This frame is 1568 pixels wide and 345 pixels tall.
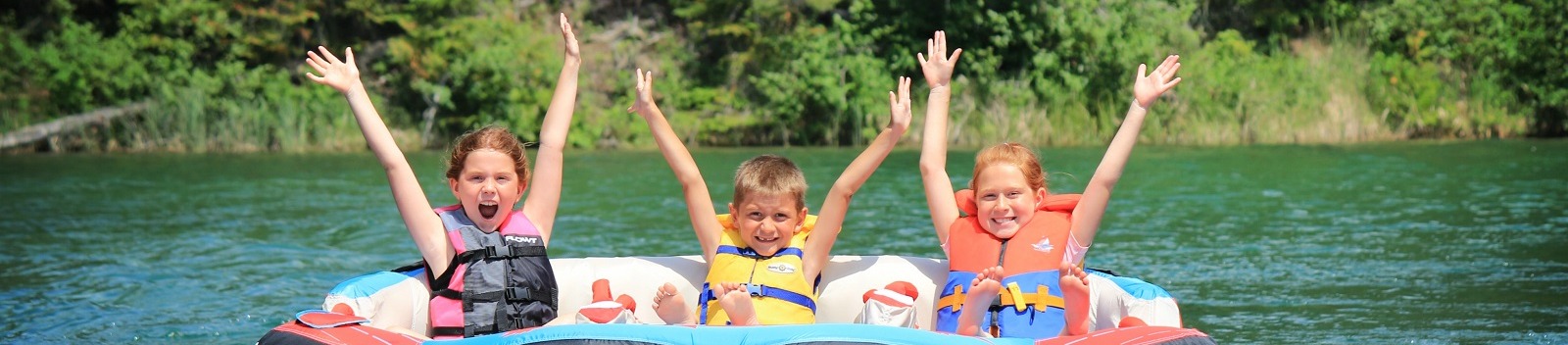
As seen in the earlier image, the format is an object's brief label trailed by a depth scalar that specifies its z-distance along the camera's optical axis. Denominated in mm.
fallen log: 37344
